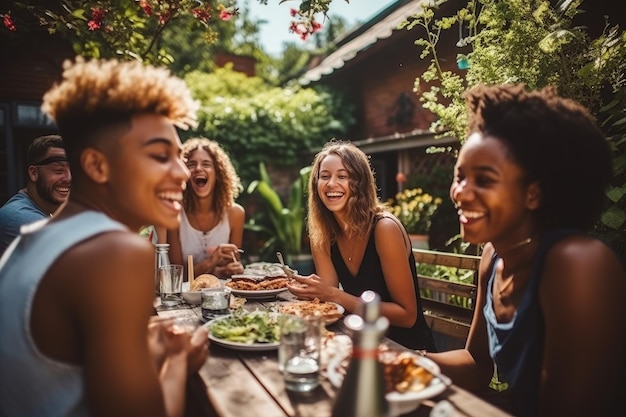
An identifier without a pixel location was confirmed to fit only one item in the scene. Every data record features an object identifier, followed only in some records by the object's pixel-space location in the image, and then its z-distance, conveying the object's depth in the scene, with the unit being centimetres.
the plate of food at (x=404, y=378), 139
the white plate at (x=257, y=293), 296
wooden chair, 320
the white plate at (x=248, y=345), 197
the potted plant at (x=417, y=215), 705
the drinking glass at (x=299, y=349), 161
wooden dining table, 145
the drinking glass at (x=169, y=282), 292
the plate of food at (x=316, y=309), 231
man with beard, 345
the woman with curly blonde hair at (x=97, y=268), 122
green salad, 205
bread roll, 295
